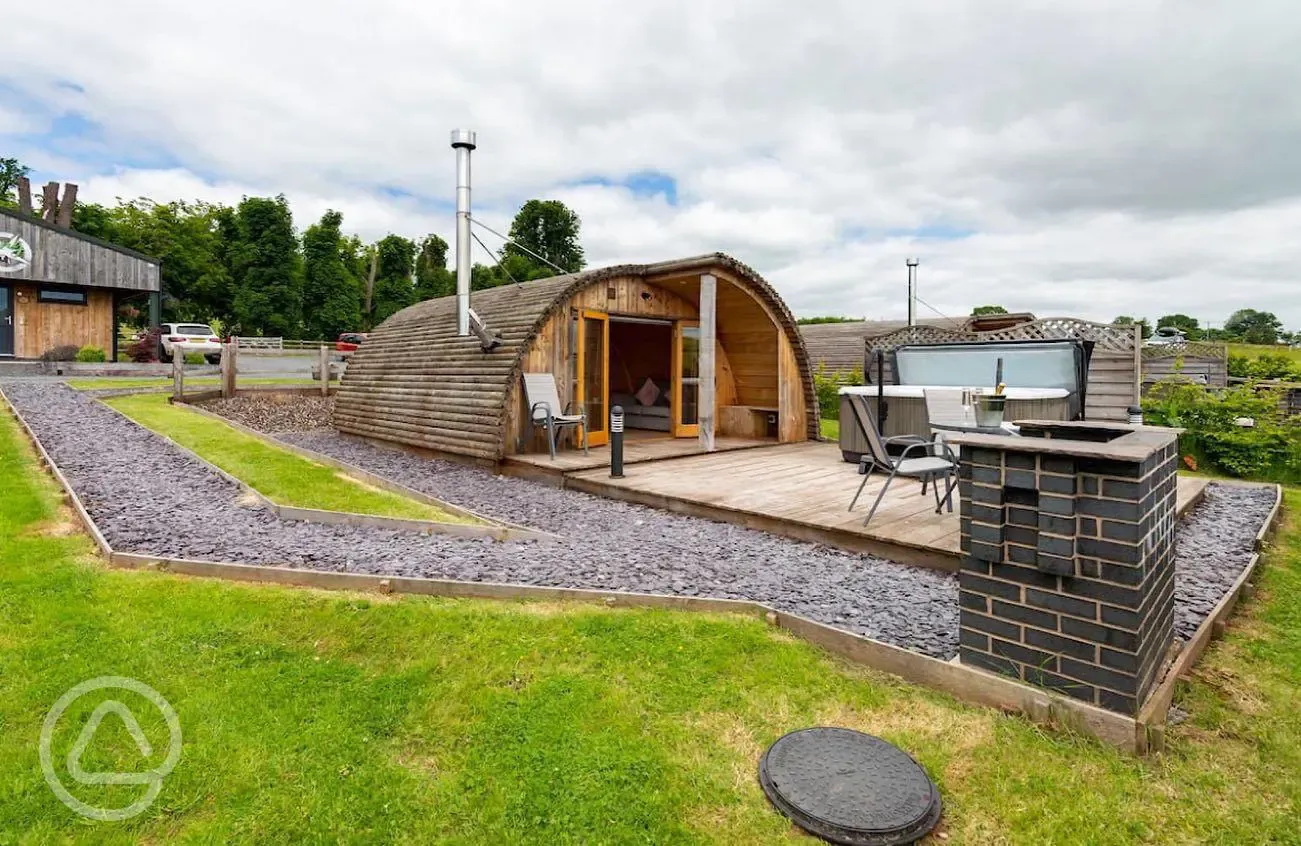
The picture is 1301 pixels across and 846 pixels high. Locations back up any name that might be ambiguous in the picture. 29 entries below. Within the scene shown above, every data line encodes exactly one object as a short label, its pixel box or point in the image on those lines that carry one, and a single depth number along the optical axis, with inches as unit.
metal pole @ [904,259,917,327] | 680.4
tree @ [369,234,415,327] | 1573.6
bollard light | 296.8
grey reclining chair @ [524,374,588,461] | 345.4
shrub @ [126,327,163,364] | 876.6
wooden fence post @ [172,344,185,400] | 554.6
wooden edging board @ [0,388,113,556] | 188.1
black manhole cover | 81.4
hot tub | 289.4
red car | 1214.9
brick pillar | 95.3
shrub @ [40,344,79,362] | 767.1
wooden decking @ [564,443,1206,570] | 193.5
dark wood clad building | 826.3
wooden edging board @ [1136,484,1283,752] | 96.5
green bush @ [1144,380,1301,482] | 339.9
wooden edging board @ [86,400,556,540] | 212.5
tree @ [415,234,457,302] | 1710.1
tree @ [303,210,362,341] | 1504.7
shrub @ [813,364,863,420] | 628.4
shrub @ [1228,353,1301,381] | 552.2
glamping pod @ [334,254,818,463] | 352.5
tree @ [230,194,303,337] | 1391.5
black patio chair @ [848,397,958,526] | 198.1
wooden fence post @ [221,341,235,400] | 583.8
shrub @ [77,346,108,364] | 785.6
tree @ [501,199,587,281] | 1594.5
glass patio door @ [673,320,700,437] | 434.0
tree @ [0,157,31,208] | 1696.6
